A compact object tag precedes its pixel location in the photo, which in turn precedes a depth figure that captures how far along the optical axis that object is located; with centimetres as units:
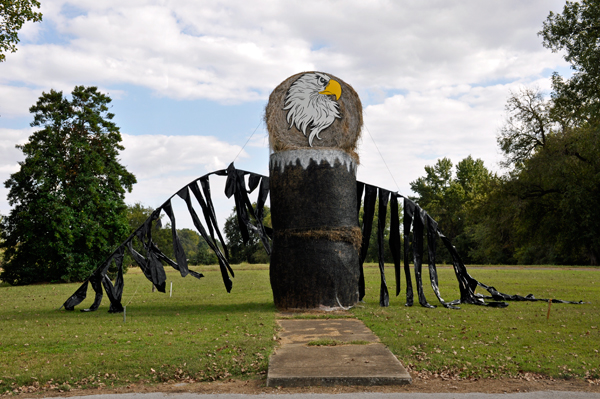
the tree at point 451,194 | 6144
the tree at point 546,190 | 3225
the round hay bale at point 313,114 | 1240
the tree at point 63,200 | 2741
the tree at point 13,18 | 1688
